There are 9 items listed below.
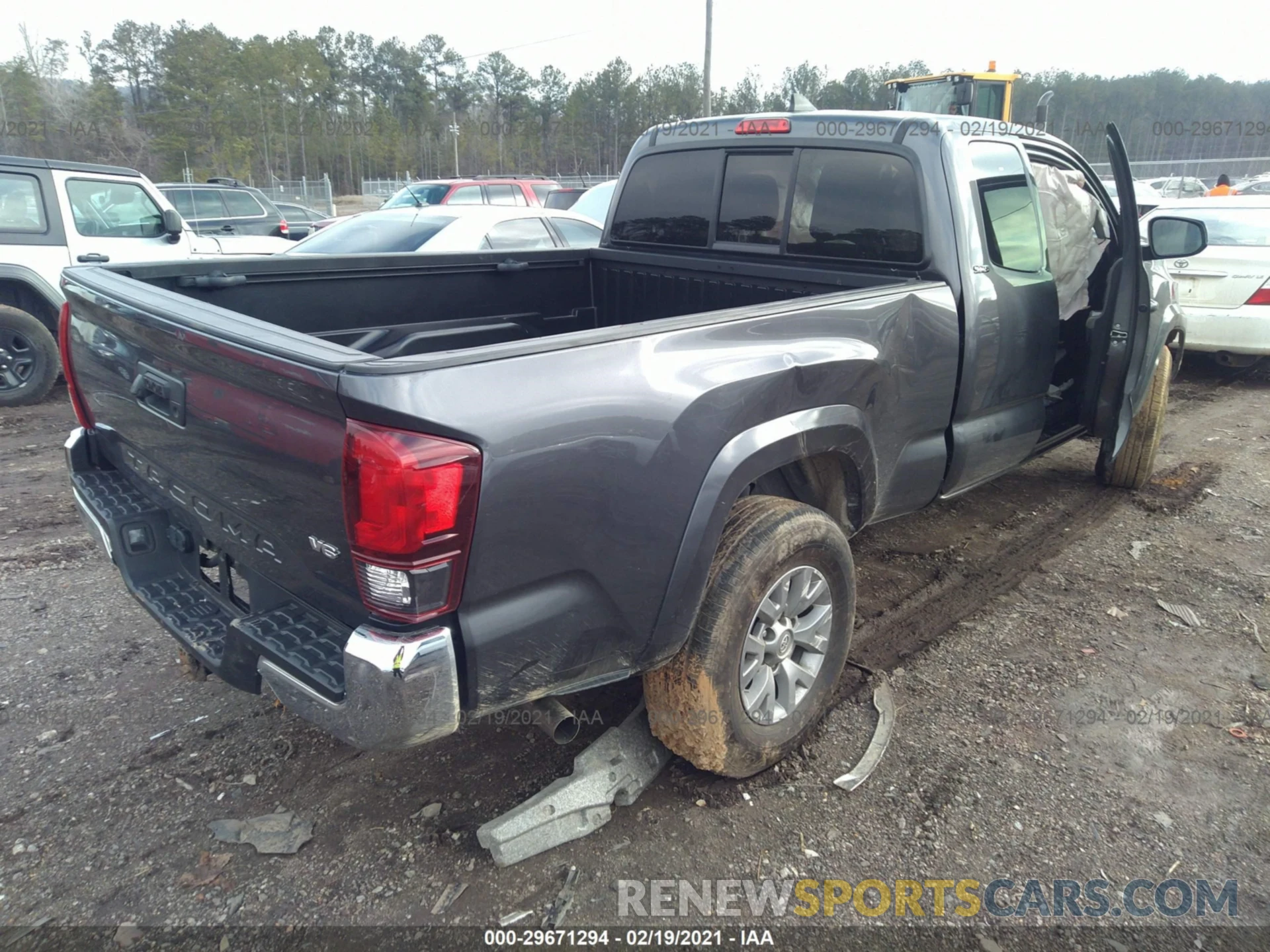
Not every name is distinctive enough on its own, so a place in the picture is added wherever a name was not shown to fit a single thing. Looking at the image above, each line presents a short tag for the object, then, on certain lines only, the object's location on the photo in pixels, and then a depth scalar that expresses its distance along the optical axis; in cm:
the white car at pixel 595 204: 1131
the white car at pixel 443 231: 721
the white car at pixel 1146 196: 1427
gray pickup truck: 191
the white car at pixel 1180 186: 2614
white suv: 722
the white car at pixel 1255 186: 2403
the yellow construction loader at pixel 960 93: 1803
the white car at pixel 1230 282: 756
